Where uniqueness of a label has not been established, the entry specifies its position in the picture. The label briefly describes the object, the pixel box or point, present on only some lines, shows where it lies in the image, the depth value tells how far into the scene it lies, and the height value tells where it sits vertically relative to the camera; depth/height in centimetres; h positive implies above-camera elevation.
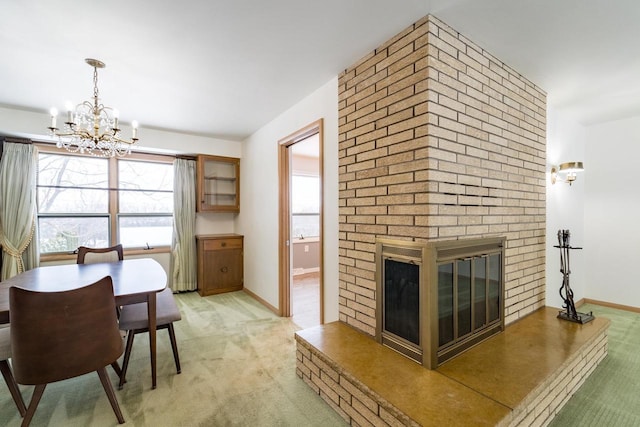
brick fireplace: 159 -19
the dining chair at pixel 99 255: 299 -45
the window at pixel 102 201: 382 +19
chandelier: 224 +71
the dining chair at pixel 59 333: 149 -67
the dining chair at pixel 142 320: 212 -83
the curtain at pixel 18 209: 341 +6
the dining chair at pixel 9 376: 173 -103
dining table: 190 -52
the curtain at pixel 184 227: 451 -23
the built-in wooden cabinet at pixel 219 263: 441 -81
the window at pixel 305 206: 591 +15
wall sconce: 308 +46
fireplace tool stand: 241 -85
